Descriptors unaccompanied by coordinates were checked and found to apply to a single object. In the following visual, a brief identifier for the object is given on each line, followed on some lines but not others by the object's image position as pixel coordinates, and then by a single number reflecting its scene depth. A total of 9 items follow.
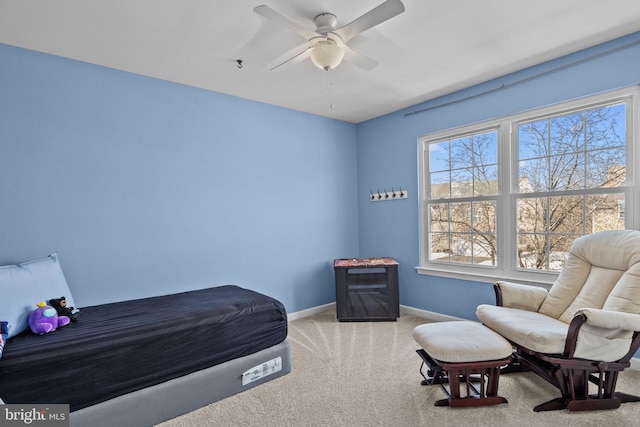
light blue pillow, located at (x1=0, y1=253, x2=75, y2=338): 1.94
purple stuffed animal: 1.92
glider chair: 1.94
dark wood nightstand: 3.77
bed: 1.71
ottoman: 1.97
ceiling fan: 1.75
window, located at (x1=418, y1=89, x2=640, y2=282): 2.63
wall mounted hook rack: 4.09
